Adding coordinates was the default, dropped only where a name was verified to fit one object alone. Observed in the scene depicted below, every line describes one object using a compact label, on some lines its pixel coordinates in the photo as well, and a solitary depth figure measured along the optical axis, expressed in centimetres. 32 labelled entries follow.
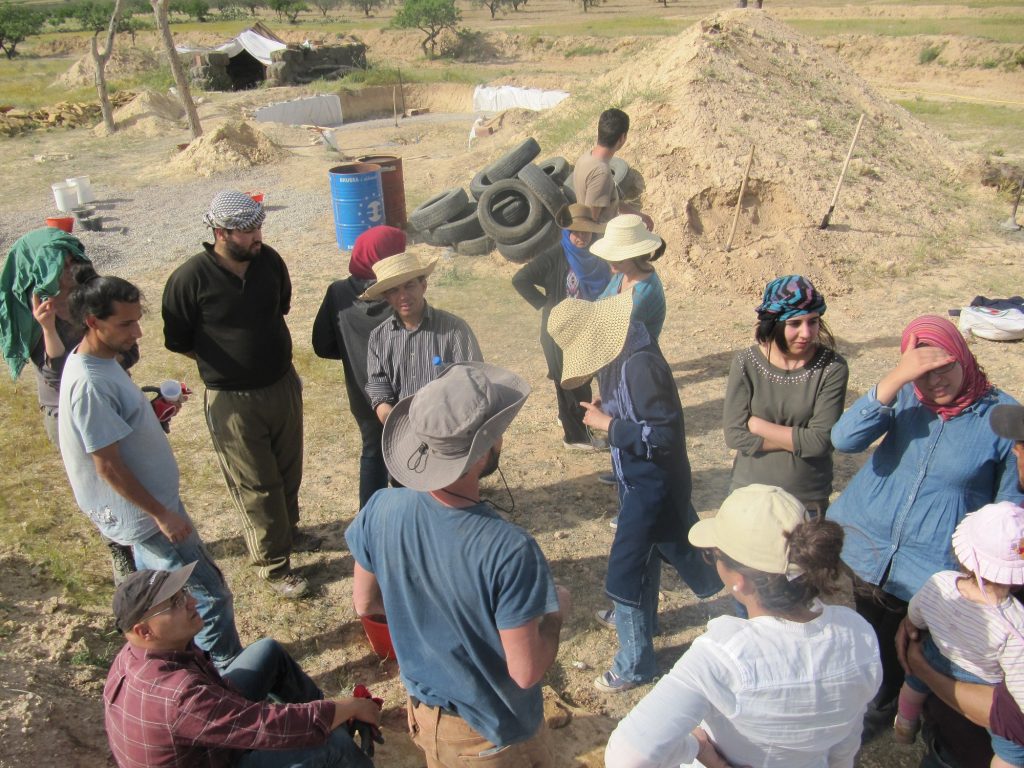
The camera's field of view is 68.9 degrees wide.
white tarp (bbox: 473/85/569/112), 2431
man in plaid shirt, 237
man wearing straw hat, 377
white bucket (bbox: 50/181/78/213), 1349
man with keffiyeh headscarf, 391
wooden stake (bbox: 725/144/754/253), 946
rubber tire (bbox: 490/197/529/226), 1009
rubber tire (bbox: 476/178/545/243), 981
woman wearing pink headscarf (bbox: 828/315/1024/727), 281
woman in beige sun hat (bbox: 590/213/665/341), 386
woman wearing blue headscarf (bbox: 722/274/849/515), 331
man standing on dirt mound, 672
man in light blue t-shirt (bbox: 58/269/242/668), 305
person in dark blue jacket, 319
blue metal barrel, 1043
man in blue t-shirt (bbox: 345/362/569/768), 203
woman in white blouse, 186
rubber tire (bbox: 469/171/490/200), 1081
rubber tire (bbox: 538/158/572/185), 1053
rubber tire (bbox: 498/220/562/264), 982
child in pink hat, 235
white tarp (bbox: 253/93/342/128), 2402
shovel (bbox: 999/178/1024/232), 1041
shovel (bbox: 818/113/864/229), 950
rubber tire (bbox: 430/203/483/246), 1077
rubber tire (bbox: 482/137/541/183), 1090
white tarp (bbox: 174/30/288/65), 3074
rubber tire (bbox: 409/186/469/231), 1084
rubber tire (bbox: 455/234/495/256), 1061
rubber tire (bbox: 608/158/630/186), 1024
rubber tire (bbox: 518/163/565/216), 970
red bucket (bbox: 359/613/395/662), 373
